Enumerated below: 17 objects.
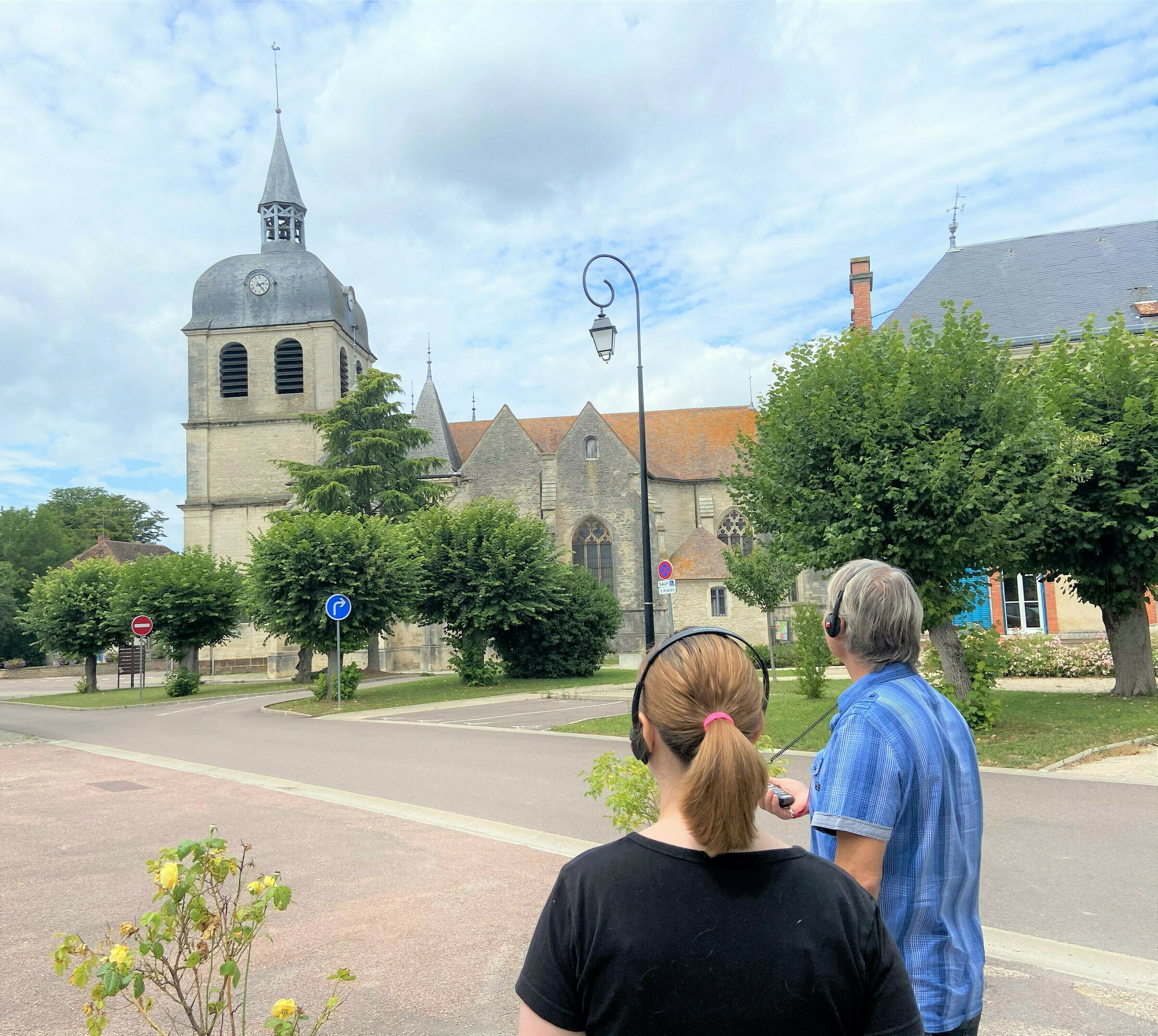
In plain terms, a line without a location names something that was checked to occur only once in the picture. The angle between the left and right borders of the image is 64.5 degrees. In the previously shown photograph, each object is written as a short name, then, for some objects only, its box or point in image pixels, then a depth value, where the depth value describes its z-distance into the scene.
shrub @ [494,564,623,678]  29.12
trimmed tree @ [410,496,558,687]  26.64
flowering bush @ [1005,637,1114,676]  20.50
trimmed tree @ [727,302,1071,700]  11.54
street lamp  15.23
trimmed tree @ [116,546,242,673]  29.86
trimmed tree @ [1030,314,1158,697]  14.38
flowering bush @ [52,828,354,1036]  2.62
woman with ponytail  1.52
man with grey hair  2.12
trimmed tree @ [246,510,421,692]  22.72
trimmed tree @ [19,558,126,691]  33.72
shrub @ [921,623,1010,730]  12.31
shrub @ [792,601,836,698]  17.16
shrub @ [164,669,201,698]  29.41
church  40.16
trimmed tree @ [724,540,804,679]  26.78
